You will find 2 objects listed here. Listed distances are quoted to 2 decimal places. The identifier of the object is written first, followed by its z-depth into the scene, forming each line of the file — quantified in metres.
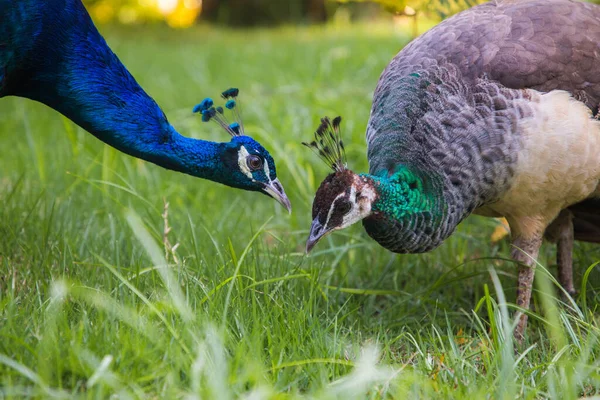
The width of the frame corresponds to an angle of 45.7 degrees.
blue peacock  2.66
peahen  2.78
